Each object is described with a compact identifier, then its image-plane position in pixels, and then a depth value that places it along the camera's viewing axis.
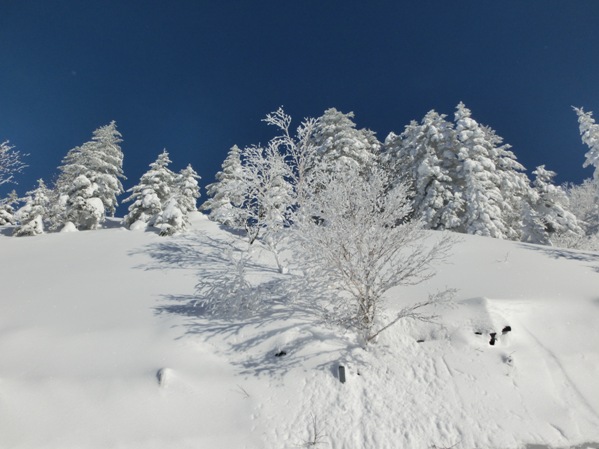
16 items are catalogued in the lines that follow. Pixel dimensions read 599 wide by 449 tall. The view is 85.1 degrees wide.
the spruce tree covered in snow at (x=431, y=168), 23.19
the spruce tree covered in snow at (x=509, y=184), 24.64
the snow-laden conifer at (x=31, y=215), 23.19
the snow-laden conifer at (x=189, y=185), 34.47
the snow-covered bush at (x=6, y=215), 30.54
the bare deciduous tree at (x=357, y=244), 9.62
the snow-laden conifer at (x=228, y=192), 16.97
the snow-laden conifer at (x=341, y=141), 26.27
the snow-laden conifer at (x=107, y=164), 29.28
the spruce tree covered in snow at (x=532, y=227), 24.15
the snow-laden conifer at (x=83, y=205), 25.83
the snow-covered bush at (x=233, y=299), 11.00
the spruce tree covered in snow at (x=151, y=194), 25.45
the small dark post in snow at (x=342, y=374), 8.49
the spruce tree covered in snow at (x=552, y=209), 24.09
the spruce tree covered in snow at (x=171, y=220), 21.47
